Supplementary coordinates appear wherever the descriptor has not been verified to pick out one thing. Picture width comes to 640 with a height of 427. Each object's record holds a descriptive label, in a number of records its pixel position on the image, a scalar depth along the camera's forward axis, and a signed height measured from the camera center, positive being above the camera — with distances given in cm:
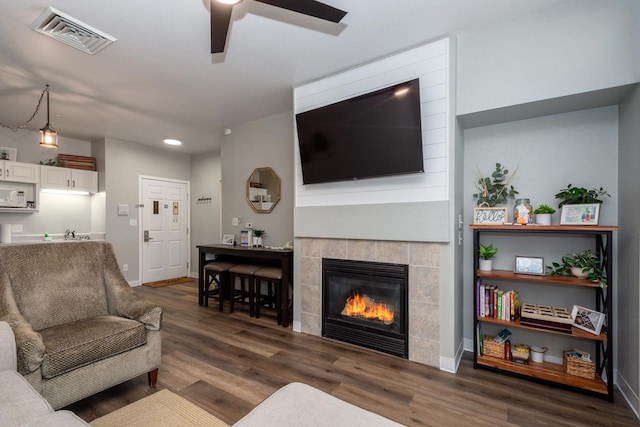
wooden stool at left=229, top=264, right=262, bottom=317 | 371 -90
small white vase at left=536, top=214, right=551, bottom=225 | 229 -9
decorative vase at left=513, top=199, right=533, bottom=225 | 237 -4
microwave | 438 +18
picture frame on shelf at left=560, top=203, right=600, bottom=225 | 213 -5
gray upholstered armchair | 168 -74
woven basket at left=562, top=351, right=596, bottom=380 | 215 -115
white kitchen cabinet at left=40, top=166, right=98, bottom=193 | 475 +51
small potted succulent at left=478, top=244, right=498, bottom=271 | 252 -41
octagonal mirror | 414 +27
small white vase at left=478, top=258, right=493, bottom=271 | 253 -47
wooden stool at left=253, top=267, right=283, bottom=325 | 350 -93
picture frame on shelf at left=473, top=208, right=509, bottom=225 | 242 -7
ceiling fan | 168 +113
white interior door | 579 -39
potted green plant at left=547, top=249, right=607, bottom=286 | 209 -44
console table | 342 -60
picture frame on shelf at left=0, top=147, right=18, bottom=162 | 447 +85
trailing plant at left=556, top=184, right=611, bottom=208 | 221 +9
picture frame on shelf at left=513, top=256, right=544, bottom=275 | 245 -47
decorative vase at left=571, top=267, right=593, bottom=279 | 219 -47
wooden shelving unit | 202 -87
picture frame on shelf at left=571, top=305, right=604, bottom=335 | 206 -79
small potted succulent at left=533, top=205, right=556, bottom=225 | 229 -5
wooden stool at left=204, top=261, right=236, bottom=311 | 396 -91
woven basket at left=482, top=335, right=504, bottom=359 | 246 -114
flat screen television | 246 +64
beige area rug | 178 -125
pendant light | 305 +74
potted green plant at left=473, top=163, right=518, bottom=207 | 260 +17
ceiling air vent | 212 +134
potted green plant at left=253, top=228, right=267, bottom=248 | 415 -38
